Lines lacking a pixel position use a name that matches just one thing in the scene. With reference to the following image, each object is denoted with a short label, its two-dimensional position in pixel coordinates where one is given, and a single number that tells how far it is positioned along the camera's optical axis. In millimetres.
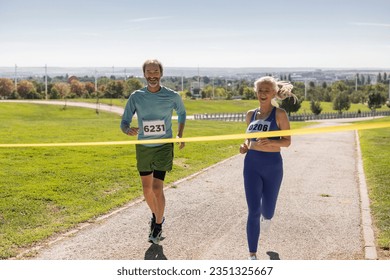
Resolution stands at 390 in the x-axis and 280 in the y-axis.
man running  4523
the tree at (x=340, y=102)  64000
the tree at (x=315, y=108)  57062
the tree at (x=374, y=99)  58534
